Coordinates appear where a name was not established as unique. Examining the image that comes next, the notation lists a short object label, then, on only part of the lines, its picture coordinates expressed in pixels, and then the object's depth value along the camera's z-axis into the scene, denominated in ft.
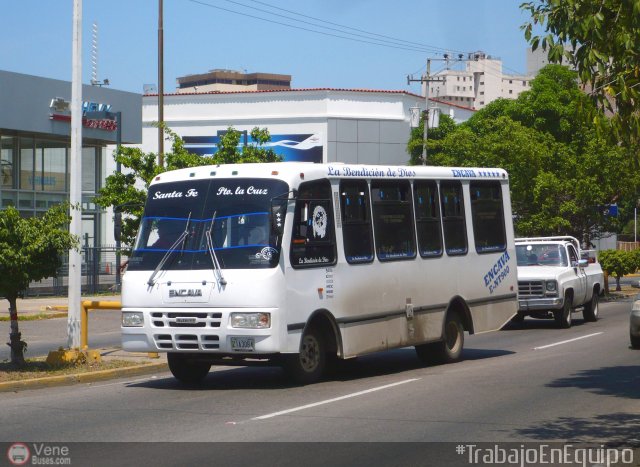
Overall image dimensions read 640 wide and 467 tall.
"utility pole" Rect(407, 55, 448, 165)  172.72
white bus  43.32
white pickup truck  81.82
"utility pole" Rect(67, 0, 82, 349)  54.03
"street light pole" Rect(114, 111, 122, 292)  132.16
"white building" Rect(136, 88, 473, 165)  213.05
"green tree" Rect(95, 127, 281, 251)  81.46
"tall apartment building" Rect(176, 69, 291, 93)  521.00
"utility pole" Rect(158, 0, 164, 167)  120.37
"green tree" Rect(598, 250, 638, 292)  133.80
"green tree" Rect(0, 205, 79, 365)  47.73
